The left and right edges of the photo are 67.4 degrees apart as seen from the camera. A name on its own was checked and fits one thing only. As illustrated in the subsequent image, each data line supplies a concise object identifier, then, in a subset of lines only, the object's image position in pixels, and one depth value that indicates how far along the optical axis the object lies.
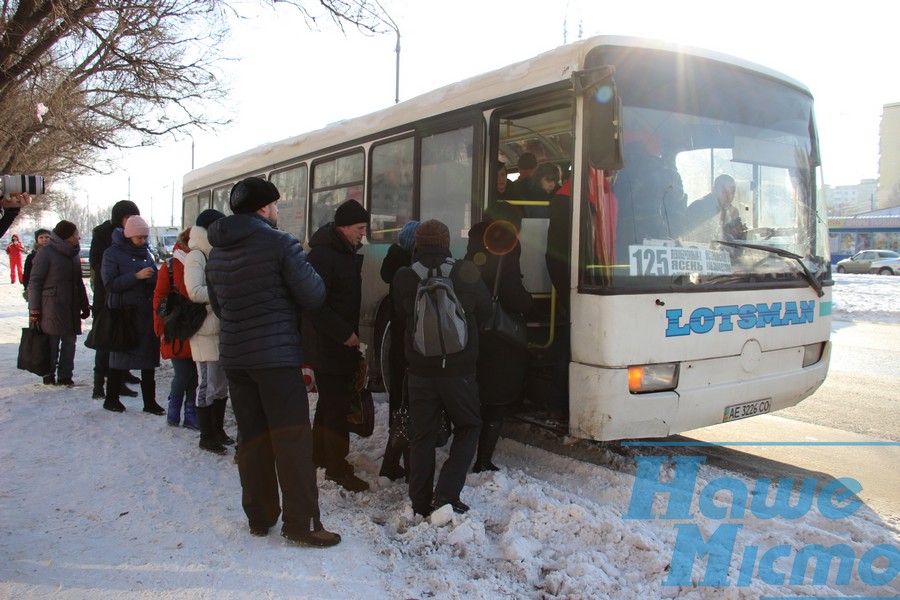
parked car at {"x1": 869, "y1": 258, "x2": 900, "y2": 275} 36.41
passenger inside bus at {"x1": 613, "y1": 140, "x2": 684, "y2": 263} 4.45
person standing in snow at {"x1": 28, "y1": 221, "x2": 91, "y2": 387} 7.27
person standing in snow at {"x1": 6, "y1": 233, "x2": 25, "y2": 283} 27.31
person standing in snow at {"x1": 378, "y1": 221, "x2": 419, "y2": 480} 4.69
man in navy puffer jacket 3.56
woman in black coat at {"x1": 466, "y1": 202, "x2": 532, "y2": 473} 4.48
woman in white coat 4.96
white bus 4.37
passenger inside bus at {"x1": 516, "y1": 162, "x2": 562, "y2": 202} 5.36
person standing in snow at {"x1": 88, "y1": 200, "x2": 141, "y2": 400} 6.65
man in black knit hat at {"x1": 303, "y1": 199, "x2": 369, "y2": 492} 4.38
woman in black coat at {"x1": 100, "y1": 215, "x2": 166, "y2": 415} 6.35
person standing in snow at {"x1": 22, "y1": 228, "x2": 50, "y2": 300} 7.97
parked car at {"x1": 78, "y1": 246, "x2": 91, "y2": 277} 31.64
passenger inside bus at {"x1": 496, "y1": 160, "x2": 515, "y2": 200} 5.50
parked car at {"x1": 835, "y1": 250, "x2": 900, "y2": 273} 37.84
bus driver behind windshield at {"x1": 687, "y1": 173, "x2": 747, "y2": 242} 4.70
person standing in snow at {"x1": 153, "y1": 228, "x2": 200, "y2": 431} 5.38
